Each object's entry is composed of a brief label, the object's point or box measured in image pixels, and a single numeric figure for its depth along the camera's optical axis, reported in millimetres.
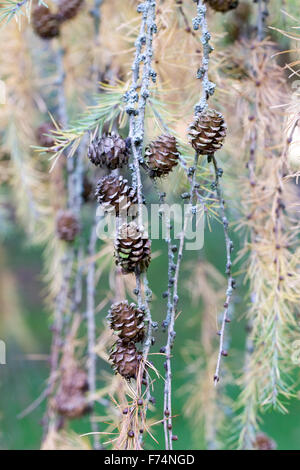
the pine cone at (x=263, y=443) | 1163
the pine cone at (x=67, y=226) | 1246
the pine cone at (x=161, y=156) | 925
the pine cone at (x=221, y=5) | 1055
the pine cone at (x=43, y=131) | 1232
